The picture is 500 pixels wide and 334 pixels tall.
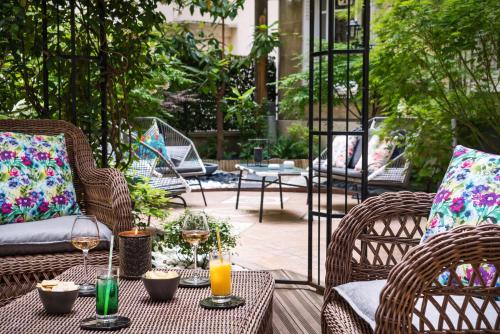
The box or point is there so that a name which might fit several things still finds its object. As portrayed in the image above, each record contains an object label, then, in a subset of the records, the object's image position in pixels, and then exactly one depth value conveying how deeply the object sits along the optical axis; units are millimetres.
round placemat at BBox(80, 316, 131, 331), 1640
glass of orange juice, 1870
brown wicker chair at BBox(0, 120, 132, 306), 2607
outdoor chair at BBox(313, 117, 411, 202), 6141
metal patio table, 6223
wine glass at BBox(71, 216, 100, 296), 2041
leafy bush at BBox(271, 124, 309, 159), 10852
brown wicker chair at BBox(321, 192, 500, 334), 1507
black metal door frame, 3260
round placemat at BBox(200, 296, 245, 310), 1819
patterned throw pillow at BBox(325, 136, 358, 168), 7035
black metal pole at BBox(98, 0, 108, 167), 3727
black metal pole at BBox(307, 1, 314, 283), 3473
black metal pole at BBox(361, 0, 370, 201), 3229
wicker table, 1657
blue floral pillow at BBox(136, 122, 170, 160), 6688
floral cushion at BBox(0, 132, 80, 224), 2967
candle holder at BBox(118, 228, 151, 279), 2100
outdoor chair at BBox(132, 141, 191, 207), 6012
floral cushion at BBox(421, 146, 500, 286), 1903
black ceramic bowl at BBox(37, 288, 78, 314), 1760
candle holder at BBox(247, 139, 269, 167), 6820
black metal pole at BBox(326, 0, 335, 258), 3281
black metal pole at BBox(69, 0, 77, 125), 3582
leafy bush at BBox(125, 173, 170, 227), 3869
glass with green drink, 1668
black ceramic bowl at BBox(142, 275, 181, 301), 1889
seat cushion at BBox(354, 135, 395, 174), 6391
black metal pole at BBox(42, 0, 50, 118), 3572
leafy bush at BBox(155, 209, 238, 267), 3479
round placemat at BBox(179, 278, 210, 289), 2062
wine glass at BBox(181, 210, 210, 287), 2061
